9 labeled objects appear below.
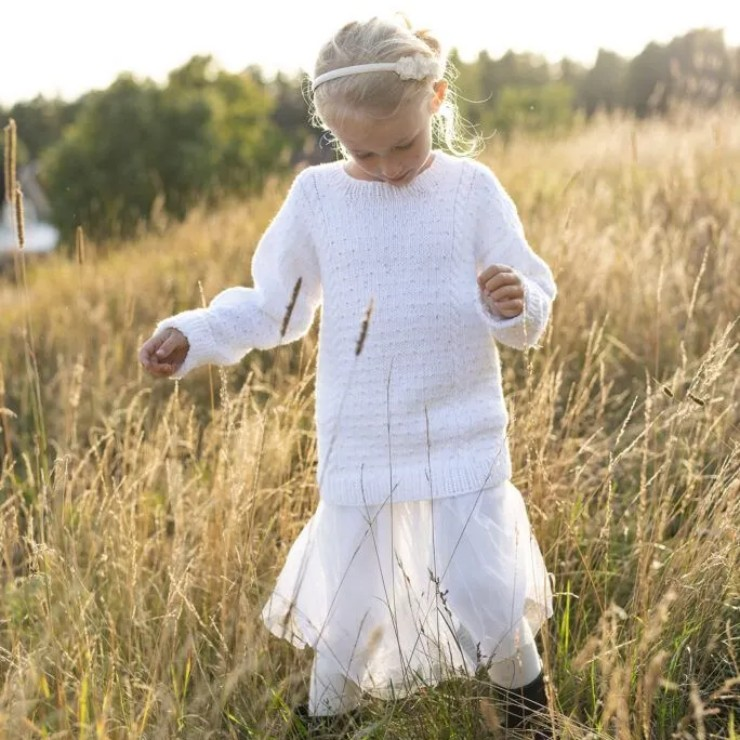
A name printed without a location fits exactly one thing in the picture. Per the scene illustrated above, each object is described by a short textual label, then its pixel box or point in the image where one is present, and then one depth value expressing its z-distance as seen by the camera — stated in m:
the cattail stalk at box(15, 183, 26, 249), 2.15
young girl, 2.02
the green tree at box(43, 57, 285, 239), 27.98
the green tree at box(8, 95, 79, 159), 49.00
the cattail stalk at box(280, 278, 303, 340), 1.56
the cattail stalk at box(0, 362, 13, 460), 2.27
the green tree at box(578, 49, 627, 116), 33.47
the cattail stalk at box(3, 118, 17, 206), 2.24
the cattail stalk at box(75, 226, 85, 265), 2.37
